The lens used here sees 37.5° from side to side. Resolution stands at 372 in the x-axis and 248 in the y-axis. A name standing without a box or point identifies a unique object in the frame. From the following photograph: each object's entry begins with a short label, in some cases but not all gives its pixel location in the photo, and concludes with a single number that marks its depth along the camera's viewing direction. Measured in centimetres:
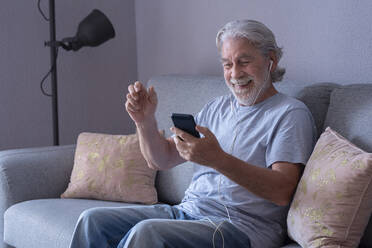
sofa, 178
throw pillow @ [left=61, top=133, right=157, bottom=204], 231
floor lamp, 288
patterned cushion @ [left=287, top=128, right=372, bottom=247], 145
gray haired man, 155
